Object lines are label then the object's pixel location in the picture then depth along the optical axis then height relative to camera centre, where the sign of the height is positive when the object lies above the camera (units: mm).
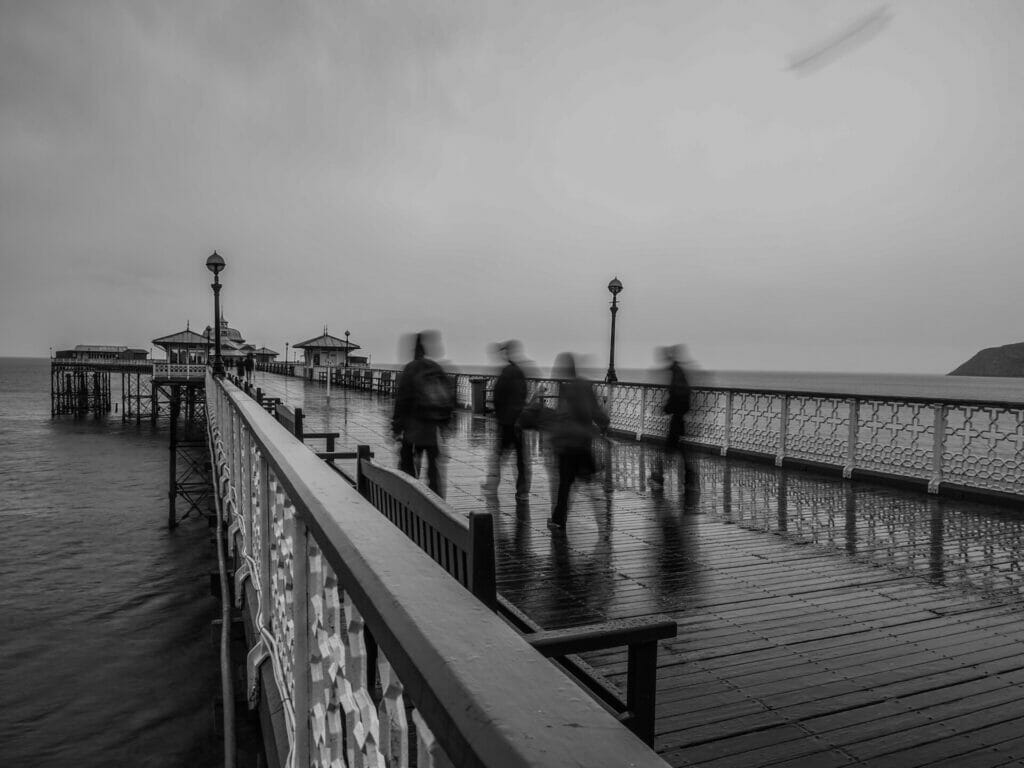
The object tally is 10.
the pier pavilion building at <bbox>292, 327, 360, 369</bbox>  55247 +1945
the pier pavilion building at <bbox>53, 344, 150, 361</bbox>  86625 +2510
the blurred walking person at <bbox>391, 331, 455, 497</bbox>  6543 -282
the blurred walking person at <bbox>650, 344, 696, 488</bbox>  9422 -377
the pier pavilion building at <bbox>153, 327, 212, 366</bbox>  62281 +2544
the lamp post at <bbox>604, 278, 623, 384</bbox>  16714 +1863
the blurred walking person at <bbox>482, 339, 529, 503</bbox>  7730 -369
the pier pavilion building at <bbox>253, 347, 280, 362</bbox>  94525 +2647
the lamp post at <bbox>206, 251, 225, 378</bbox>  18344 +2750
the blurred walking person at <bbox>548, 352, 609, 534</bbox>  6332 -539
